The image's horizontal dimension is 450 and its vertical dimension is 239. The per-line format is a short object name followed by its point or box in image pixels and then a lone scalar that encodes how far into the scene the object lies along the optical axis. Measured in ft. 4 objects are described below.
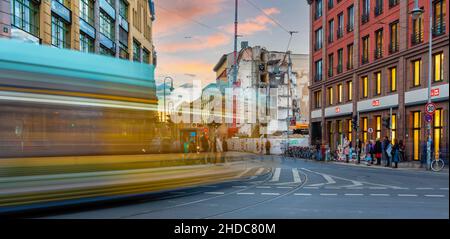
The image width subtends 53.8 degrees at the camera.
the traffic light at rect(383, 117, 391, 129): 67.73
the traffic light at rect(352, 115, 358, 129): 106.73
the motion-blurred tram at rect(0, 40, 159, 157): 24.66
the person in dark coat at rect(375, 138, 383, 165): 85.10
